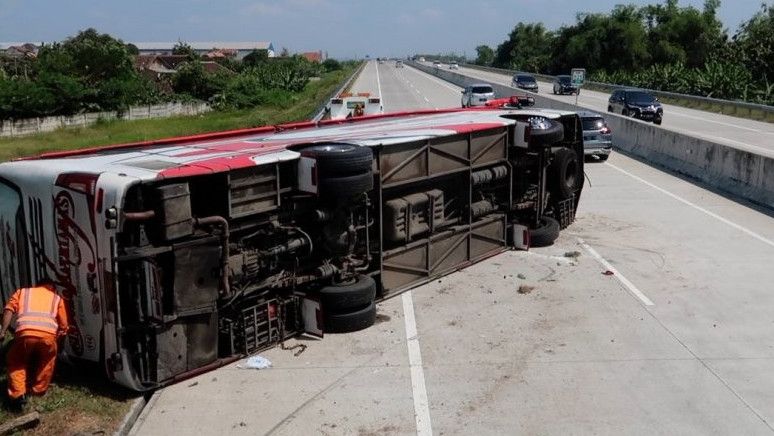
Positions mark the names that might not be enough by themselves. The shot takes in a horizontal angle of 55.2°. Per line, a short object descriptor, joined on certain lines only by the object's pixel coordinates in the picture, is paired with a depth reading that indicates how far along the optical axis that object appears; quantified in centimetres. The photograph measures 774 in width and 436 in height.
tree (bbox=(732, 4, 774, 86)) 5569
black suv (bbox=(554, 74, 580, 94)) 5861
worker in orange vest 676
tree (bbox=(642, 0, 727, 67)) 8644
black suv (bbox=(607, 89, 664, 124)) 3506
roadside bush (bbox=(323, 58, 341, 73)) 18381
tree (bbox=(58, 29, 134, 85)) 6112
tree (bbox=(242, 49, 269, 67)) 11482
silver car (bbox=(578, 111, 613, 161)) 2272
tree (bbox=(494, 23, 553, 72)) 14850
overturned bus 721
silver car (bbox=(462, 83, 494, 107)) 4326
